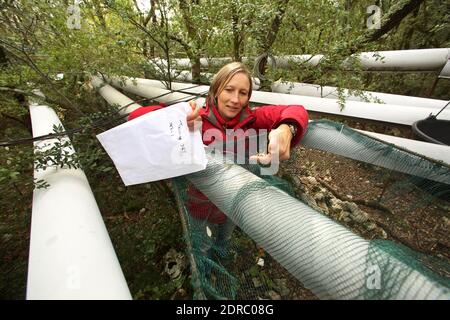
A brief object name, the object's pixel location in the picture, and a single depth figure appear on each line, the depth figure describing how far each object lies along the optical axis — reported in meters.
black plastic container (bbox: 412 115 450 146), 2.24
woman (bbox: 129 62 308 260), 1.51
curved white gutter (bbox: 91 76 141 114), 2.79
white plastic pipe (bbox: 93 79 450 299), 0.70
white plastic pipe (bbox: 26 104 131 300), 0.80
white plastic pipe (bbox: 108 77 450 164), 1.92
